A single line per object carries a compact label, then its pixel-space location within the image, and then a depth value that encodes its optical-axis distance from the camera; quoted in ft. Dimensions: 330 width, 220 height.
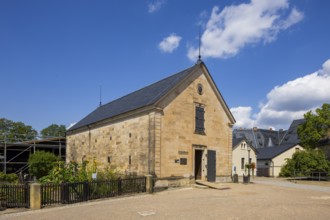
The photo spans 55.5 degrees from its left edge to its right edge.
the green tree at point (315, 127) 133.64
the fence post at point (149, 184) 58.65
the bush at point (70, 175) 54.95
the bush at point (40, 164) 99.76
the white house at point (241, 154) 147.54
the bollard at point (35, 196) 43.19
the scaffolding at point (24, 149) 119.44
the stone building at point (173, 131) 67.05
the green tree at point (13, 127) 239.50
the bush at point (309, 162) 114.62
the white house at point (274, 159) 151.23
